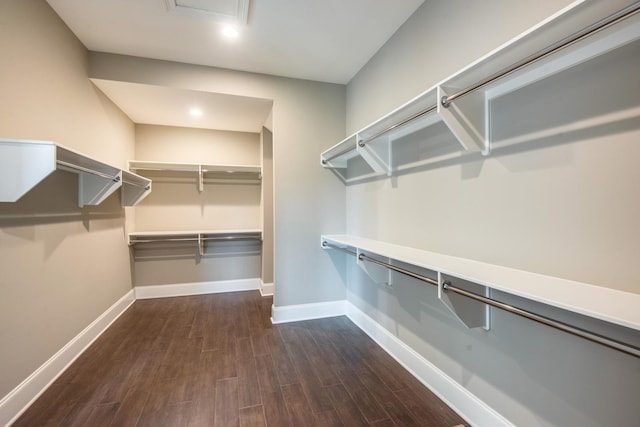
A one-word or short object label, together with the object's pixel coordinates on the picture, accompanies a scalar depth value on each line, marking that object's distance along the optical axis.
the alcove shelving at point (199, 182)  3.72
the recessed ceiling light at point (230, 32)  2.28
